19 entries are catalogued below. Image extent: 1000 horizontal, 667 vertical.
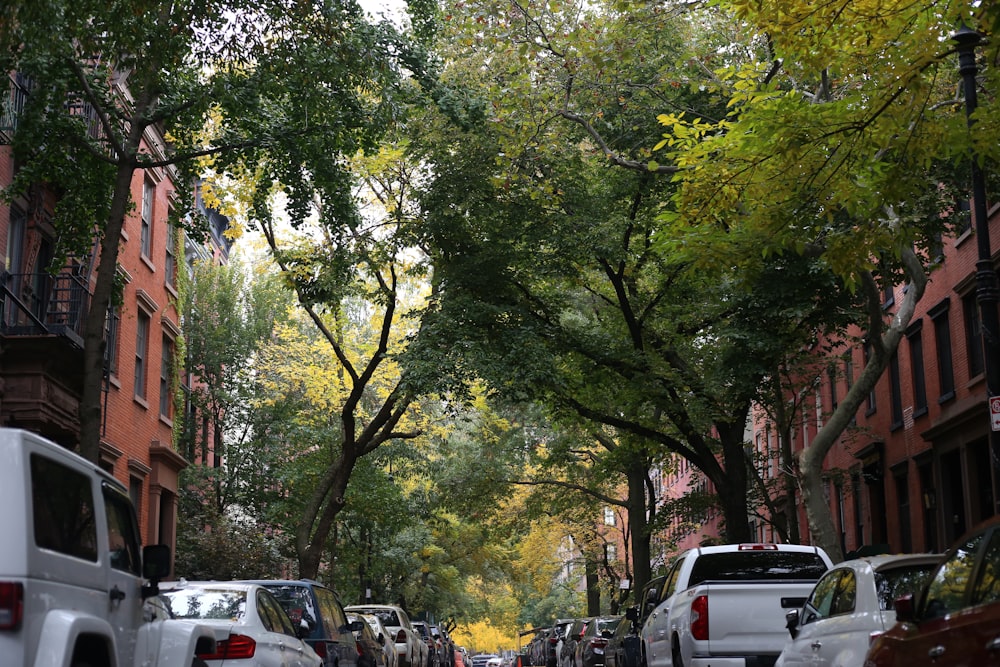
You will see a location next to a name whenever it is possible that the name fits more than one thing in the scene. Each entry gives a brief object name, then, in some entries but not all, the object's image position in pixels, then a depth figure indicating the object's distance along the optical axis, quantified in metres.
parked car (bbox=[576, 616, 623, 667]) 25.19
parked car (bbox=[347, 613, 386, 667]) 18.36
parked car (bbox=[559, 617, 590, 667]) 31.16
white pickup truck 13.34
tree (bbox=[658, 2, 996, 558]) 12.56
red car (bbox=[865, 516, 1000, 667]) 6.35
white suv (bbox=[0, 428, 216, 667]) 6.32
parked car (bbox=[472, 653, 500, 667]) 65.55
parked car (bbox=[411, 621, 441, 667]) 31.56
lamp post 13.21
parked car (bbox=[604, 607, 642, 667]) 19.42
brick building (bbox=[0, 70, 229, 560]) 19.77
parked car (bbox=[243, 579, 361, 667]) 15.42
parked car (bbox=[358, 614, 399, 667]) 21.94
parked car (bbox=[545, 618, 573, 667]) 39.50
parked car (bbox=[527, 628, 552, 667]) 47.03
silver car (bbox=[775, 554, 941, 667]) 9.27
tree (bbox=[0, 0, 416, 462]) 15.92
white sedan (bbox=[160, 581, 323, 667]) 11.45
